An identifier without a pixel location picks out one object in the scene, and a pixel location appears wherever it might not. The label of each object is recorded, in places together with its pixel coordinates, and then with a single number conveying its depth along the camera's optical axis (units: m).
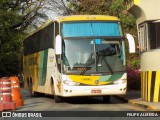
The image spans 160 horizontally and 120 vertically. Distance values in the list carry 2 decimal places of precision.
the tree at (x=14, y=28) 32.95
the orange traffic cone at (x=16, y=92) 14.04
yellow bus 14.05
